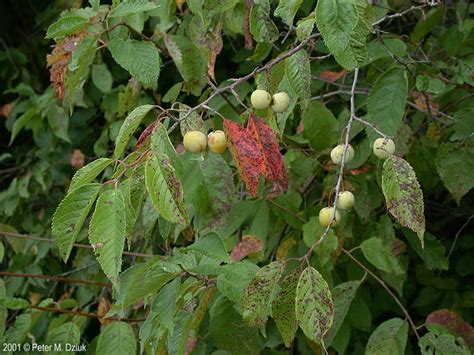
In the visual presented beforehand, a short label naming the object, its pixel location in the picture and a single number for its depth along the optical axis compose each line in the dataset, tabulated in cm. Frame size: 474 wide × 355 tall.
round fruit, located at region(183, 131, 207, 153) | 101
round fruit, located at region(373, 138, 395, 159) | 106
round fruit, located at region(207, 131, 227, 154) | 104
